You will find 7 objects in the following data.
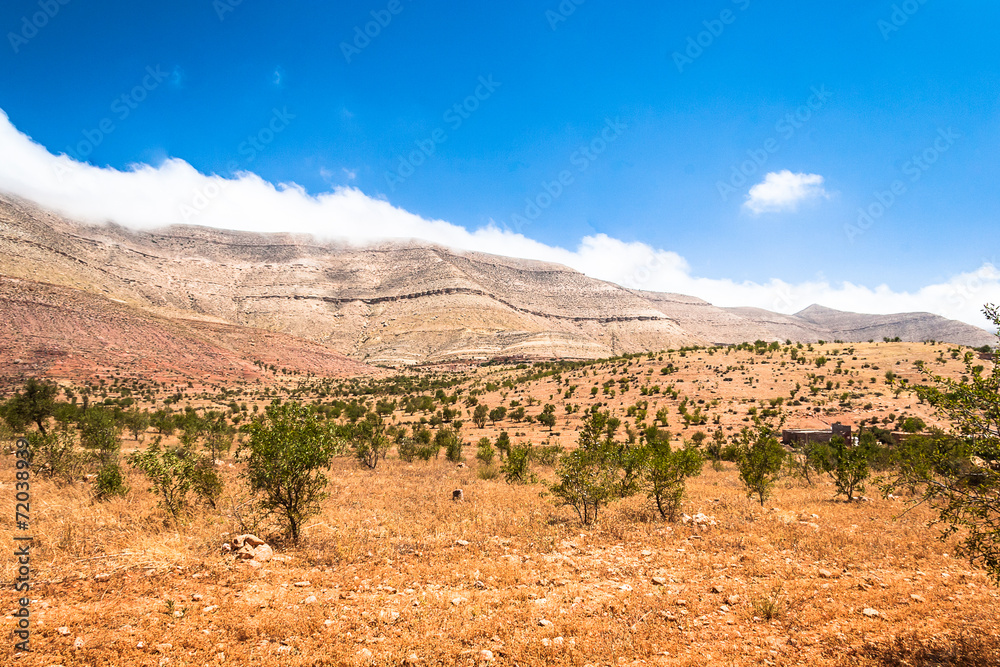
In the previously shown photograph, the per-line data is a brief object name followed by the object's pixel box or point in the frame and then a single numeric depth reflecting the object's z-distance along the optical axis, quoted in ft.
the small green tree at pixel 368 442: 69.31
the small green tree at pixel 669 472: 40.96
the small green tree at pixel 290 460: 32.78
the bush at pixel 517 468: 57.00
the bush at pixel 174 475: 34.30
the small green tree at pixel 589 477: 40.16
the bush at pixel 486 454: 69.87
